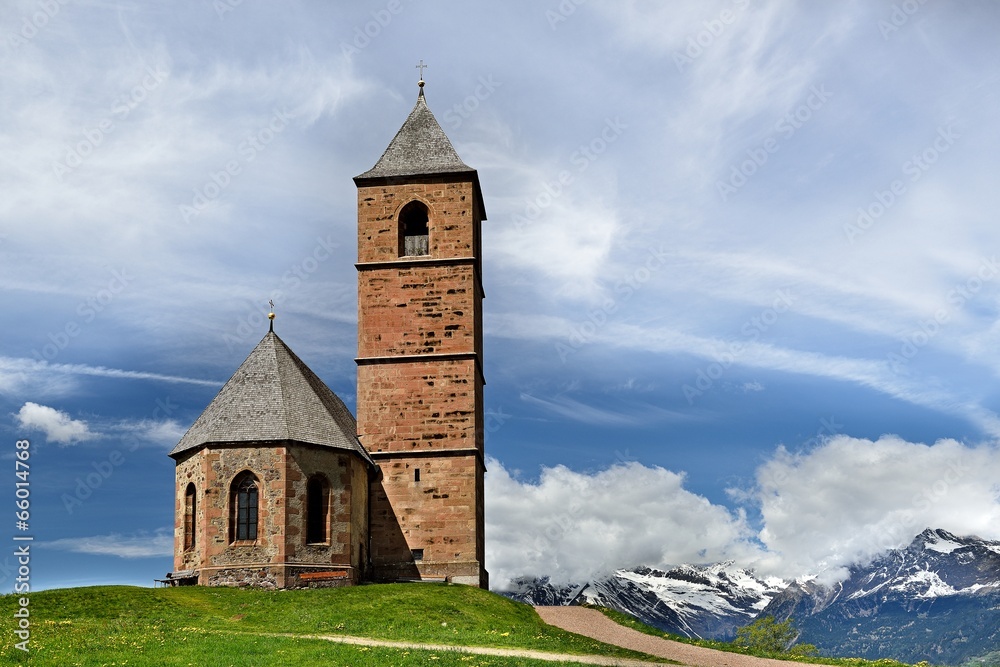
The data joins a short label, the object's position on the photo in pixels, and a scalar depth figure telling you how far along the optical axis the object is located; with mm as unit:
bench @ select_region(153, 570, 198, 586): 43688
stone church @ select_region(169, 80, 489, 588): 44000
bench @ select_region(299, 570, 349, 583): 43781
